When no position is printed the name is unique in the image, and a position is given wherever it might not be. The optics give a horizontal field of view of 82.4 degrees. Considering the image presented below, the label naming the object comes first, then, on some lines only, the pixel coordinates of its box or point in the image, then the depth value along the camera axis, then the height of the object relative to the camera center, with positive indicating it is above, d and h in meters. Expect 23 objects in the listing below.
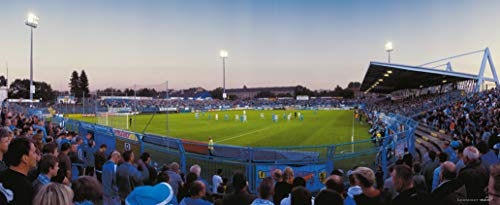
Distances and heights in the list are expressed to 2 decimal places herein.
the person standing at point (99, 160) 6.84 -1.42
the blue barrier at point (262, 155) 9.07 -2.24
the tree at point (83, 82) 131.75 +8.82
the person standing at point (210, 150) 12.93 -2.41
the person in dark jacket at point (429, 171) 6.48 -1.63
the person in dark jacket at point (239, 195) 3.71 -1.24
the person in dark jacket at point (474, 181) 4.33 -1.22
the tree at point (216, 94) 181.25 +4.54
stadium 3.16 -1.32
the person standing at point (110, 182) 5.79 -1.65
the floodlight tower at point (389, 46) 46.75 +8.99
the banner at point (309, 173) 8.78 -2.26
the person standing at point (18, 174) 2.82 -0.77
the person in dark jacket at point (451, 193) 3.53 -1.18
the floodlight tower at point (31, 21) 39.41 +11.19
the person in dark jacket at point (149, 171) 5.68 -1.48
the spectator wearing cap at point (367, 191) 3.41 -1.09
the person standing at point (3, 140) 4.02 -0.55
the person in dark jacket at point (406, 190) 3.20 -1.05
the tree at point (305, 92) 184.12 +6.02
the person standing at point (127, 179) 5.21 -1.42
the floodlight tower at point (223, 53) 80.62 +13.60
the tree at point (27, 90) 106.25 +4.34
